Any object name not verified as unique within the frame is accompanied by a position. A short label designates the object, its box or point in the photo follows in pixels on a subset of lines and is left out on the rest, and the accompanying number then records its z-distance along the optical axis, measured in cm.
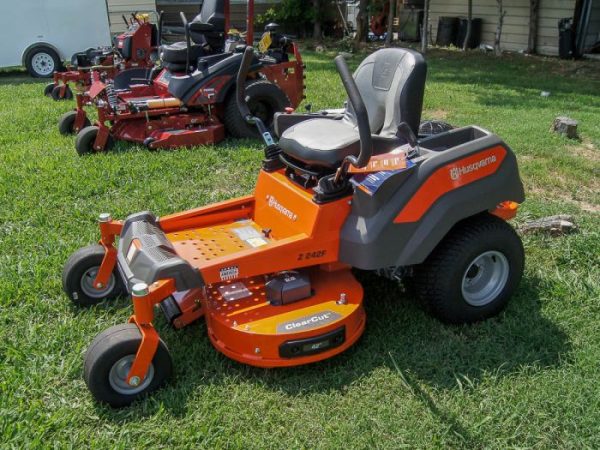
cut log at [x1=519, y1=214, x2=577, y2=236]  406
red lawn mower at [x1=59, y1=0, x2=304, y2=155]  621
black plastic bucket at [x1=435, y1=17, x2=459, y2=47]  1492
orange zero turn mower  263
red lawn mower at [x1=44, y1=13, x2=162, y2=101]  828
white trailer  1193
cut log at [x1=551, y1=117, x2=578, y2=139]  657
